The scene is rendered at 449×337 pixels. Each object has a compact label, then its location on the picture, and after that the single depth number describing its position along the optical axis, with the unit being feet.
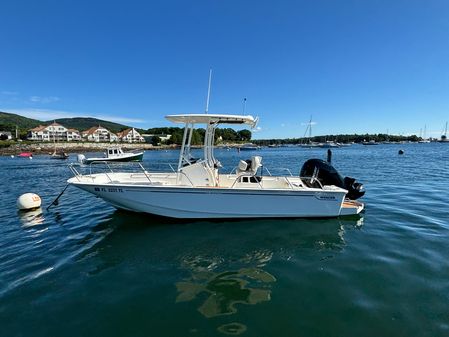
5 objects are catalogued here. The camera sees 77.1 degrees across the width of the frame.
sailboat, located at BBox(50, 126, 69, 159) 165.66
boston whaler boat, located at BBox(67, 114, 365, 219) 28.58
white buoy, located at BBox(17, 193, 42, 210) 36.99
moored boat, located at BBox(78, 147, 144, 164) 137.49
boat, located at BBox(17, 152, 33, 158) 197.36
